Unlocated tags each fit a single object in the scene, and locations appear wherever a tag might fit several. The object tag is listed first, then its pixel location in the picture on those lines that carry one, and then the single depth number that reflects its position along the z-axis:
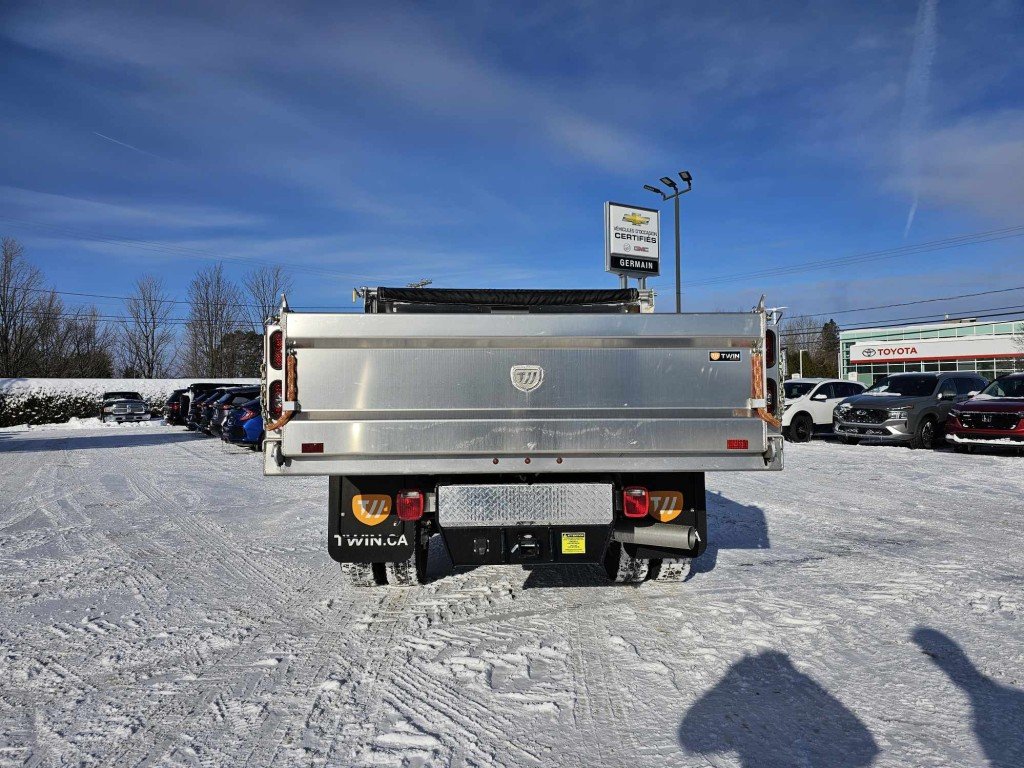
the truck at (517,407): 4.26
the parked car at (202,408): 23.11
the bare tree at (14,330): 46.62
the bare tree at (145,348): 56.22
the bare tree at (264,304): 52.44
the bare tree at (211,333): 55.72
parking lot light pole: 25.19
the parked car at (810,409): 19.25
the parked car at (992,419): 13.90
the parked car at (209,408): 22.28
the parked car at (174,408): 30.36
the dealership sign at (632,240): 28.77
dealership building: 53.25
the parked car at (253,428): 17.70
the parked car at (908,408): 16.16
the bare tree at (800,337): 84.79
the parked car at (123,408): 35.41
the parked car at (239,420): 17.80
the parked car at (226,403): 19.92
